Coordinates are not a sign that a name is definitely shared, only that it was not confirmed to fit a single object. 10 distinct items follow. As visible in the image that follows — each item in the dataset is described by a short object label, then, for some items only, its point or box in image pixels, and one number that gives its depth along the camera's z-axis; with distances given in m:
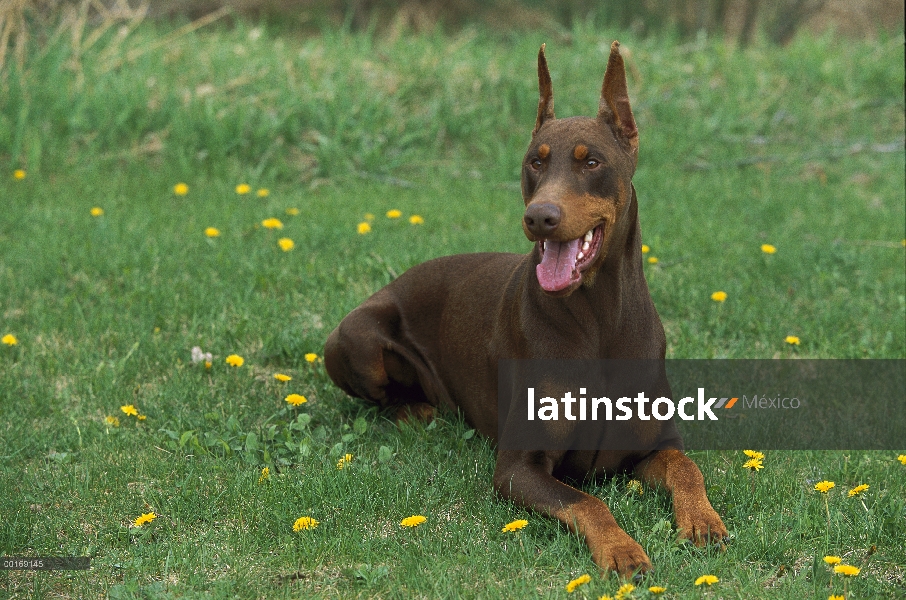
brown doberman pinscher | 6.43
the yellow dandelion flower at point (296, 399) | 8.80
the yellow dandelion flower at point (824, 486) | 6.57
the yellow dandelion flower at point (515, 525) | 6.33
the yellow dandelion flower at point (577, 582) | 5.70
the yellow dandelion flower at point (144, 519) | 6.88
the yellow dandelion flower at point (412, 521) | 6.59
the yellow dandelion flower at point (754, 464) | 6.97
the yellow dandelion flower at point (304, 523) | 6.70
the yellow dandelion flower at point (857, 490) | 6.83
